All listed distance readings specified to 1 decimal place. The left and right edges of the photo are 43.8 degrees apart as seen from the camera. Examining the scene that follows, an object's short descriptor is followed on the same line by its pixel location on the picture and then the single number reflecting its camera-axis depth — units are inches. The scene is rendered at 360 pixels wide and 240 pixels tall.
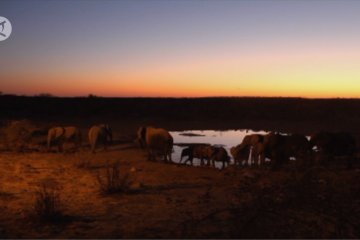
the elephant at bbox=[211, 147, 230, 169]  652.7
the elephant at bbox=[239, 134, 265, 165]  604.4
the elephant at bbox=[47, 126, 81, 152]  722.2
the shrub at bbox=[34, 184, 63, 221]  288.4
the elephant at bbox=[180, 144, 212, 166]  663.9
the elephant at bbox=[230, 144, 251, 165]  639.1
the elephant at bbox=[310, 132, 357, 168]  578.2
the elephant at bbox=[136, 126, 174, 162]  641.6
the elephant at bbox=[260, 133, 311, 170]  582.9
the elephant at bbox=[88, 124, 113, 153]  694.5
